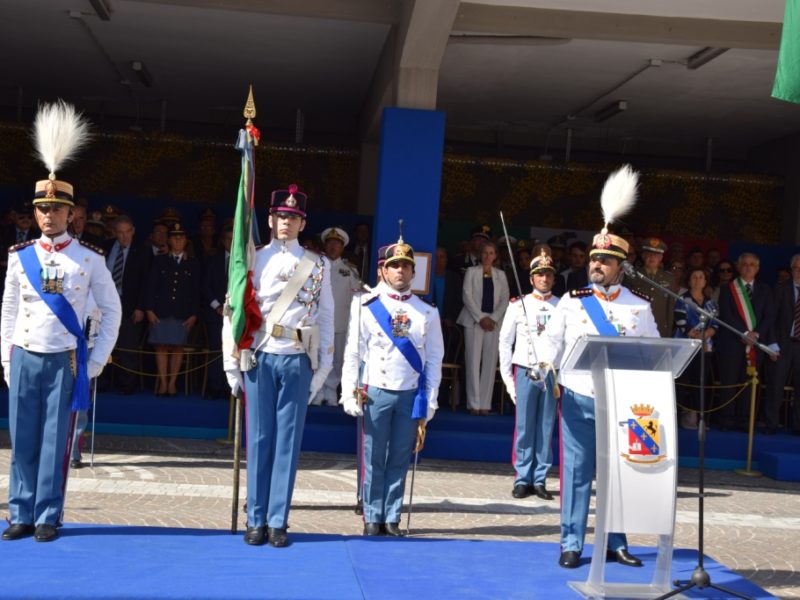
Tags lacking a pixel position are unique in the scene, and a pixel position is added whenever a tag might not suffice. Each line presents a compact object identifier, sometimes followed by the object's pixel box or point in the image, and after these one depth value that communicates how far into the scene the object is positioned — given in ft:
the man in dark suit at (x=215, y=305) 36.78
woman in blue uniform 36.55
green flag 21.43
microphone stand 17.59
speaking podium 17.94
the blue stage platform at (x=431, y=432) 34.30
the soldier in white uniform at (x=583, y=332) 19.86
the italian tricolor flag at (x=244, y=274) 20.08
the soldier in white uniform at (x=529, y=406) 29.25
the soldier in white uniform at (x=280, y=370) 20.02
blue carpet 16.55
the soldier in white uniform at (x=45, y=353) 19.22
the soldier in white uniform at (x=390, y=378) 22.75
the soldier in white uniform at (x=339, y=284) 36.86
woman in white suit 37.09
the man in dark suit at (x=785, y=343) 37.88
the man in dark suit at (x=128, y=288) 36.58
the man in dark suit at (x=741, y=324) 37.83
